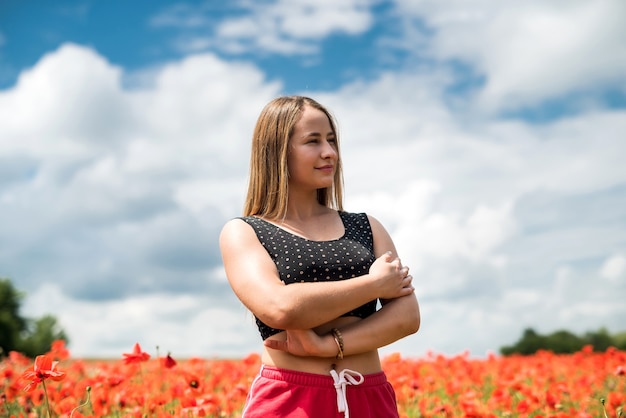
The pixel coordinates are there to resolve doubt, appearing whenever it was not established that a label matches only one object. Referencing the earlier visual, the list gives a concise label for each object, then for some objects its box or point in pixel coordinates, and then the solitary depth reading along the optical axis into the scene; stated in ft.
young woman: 8.60
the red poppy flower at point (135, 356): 12.83
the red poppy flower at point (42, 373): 10.27
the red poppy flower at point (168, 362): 12.80
